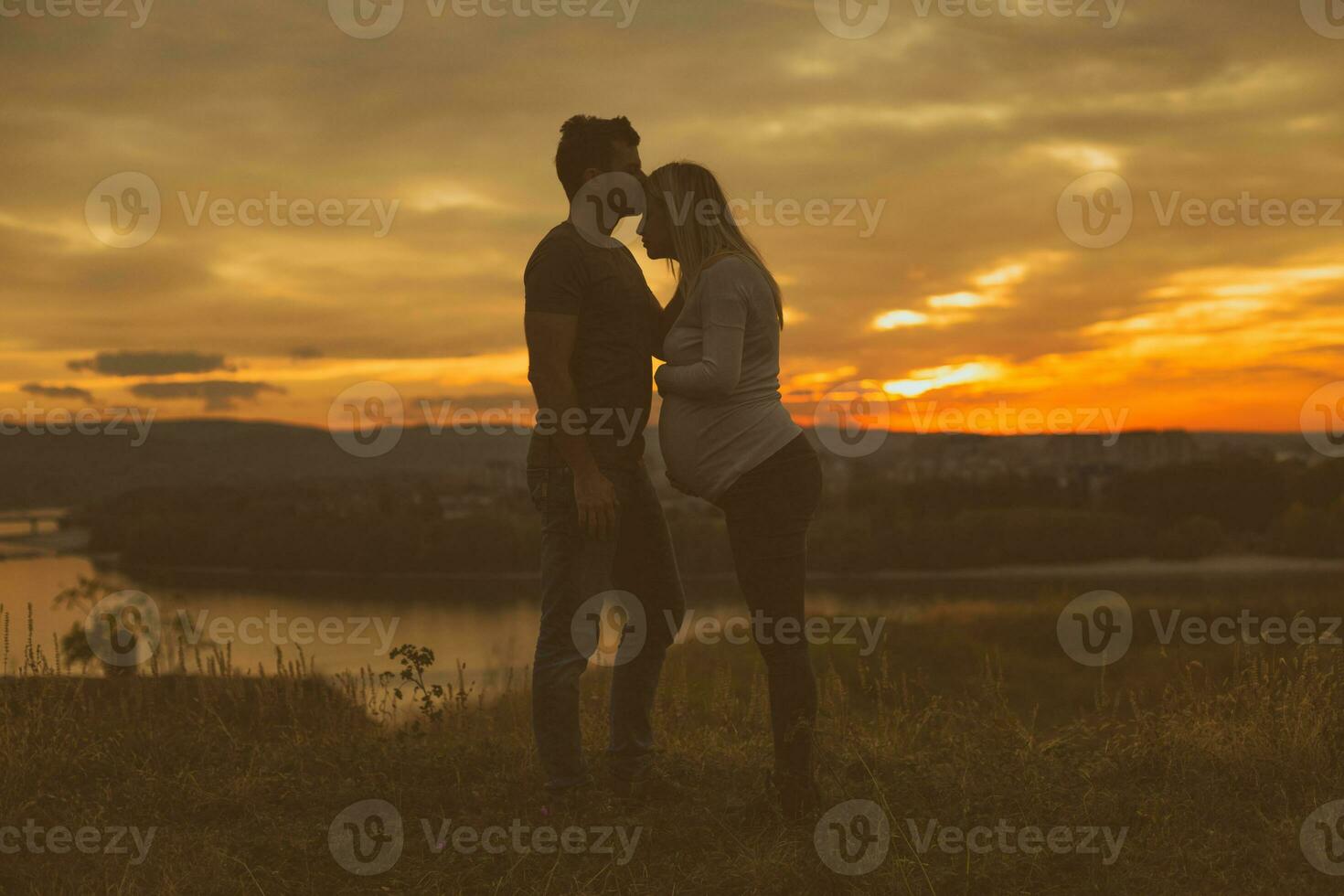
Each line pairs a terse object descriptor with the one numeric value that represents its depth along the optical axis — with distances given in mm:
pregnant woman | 3301
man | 3449
